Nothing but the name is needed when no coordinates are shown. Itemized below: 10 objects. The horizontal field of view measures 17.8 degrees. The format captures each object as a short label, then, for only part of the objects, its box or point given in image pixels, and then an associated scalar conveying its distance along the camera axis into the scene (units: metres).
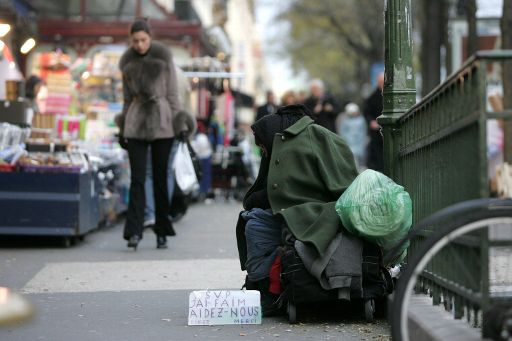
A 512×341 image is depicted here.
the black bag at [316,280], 9.04
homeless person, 9.50
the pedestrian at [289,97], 27.89
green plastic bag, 8.77
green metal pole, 10.43
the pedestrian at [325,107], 25.47
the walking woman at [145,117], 14.70
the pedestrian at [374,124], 24.52
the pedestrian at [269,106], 26.68
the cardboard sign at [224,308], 9.31
